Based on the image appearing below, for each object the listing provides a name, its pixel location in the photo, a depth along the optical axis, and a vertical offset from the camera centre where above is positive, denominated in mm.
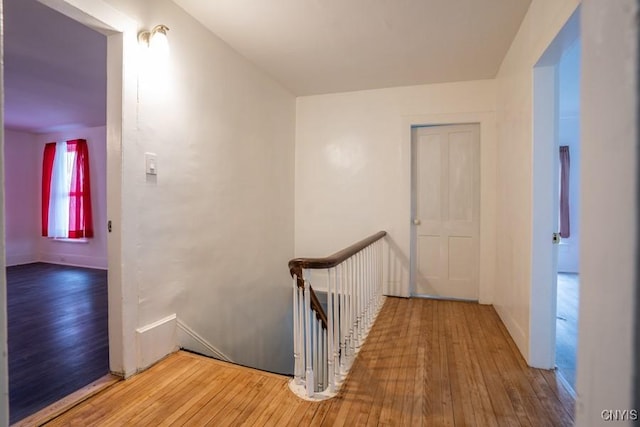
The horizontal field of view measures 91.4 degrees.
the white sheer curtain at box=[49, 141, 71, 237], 5602 +316
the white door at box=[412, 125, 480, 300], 3498 +12
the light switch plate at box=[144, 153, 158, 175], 1973 +305
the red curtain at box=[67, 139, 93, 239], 5441 +276
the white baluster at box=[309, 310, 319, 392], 1743 -929
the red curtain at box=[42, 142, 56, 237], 5641 +612
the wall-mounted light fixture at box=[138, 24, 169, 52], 1911 +1069
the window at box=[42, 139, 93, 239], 5457 +356
